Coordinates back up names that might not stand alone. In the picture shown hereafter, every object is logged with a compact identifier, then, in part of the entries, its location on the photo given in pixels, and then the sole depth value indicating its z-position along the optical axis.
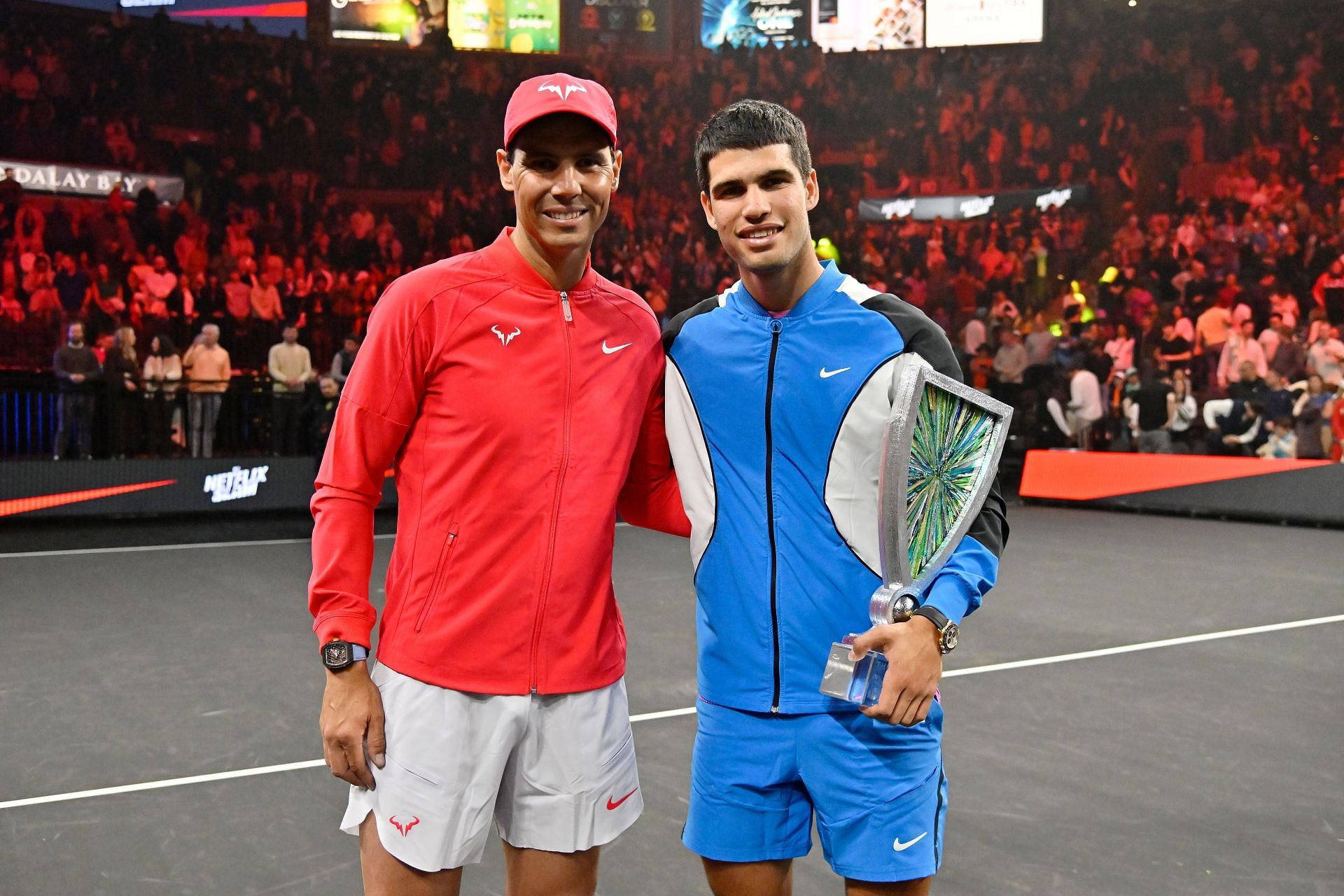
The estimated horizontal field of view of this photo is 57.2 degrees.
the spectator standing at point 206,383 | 13.71
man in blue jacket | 2.42
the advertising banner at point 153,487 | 12.32
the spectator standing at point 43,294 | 15.08
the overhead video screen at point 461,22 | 22.33
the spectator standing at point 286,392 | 14.16
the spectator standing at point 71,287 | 15.09
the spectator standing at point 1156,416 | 15.77
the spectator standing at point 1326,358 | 14.83
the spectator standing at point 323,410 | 14.24
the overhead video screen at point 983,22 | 25.66
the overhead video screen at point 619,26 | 24.80
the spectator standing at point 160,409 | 13.40
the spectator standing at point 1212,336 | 17.28
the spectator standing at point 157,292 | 15.71
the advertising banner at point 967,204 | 23.11
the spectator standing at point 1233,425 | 14.83
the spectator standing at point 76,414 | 12.97
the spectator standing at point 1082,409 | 16.58
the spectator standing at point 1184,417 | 15.68
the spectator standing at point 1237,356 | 15.73
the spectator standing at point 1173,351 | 17.30
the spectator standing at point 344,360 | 14.67
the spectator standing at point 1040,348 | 17.73
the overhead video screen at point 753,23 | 26.72
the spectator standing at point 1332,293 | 17.88
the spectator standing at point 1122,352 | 17.88
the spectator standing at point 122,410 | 13.12
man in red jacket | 2.41
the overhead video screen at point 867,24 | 26.53
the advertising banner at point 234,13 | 20.34
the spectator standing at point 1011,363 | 17.36
